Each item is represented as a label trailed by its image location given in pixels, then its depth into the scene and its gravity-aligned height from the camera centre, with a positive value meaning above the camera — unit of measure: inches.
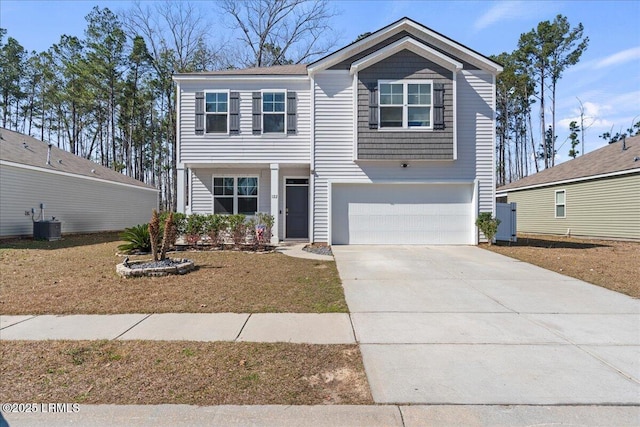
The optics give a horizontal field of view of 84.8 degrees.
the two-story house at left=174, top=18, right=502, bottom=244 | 469.1 +110.7
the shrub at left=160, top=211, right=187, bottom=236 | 434.6 -10.5
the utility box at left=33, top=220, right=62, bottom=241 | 569.6 -27.8
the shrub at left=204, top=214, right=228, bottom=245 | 438.0 -14.1
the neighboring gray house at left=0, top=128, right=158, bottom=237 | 555.2 +44.6
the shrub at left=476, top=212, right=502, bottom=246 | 474.0 -12.3
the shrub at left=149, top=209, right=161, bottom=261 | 301.1 -16.3
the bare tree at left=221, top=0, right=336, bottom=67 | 1003.3 +510.2
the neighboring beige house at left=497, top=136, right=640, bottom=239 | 582.6 +38.3
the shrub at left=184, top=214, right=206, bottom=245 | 436.8 -16.7
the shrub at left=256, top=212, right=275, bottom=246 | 442.1 -19.0
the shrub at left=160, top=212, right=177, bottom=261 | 306.1 -18.8
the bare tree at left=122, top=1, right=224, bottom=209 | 1080.2 +465.7
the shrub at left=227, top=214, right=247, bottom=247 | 437.4 -17.8
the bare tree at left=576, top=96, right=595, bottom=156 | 1242.2 +339.3
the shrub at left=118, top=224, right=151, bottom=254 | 410.0 -30.2
